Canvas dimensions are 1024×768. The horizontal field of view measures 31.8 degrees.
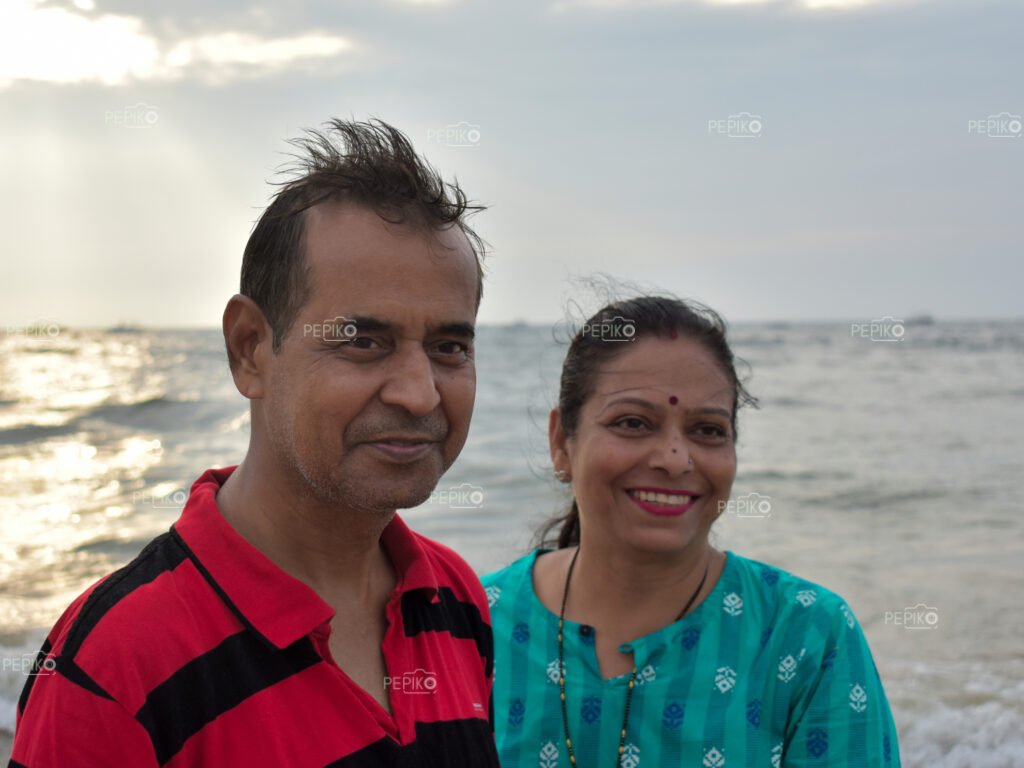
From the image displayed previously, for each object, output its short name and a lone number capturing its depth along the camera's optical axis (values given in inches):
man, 43.4
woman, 56.8
